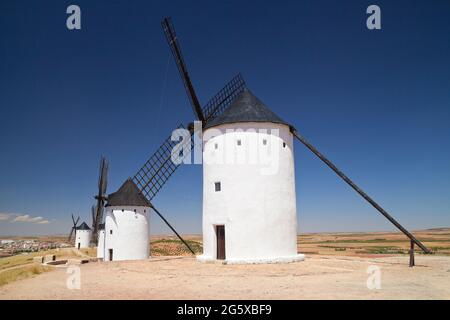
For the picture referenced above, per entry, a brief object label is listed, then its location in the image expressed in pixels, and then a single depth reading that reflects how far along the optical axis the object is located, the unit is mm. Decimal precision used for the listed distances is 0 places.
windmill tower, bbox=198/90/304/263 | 15734
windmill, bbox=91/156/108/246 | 26208
